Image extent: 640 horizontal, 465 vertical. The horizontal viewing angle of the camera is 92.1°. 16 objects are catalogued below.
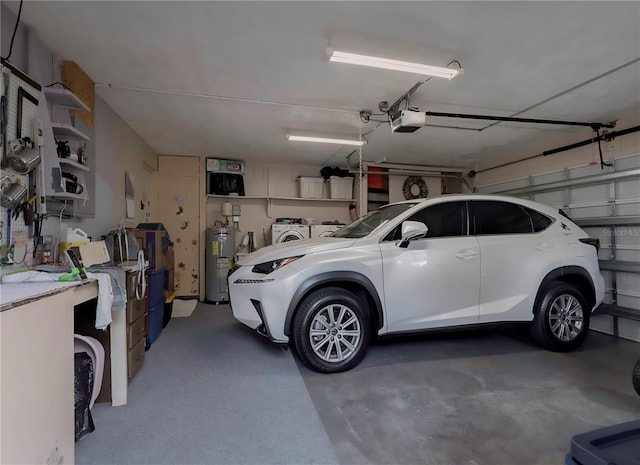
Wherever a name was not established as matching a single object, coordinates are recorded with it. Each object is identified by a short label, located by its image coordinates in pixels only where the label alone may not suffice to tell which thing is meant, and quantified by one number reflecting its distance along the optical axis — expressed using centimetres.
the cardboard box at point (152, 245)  373
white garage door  375
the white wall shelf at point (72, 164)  246
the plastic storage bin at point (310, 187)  641
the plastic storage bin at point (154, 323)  334
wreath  680
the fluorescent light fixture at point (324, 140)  451
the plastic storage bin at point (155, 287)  341
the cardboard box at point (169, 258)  418
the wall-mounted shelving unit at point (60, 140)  228
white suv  265
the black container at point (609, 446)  80
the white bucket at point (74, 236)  249
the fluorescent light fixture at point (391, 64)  235
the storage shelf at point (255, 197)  611
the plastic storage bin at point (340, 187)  656
